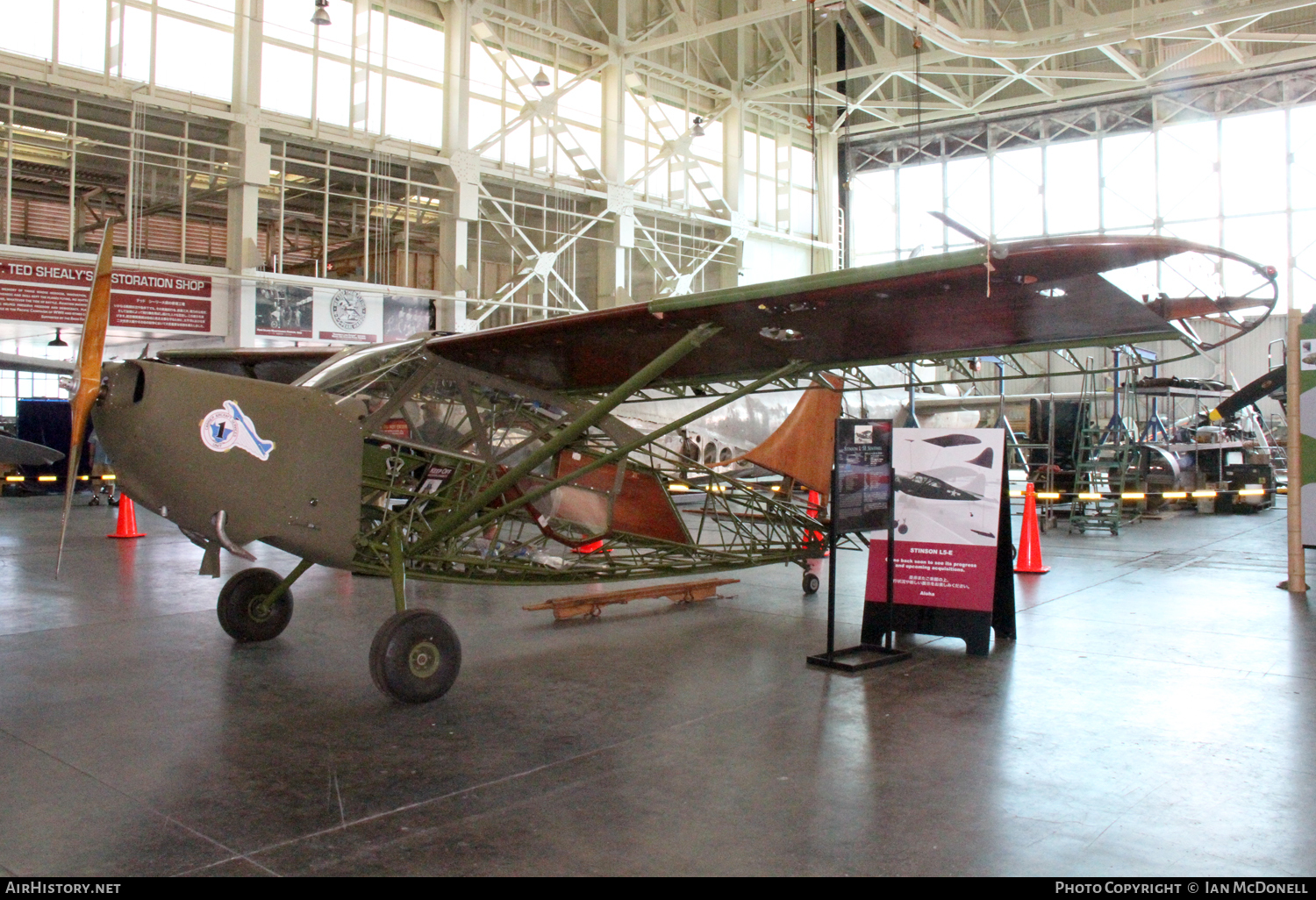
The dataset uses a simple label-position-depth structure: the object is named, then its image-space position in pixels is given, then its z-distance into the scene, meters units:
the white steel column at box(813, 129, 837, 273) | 36.81
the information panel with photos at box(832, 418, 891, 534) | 6.93
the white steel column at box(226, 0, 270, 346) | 21.48
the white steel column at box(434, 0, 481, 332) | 25.23
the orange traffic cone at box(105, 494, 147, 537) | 14.68
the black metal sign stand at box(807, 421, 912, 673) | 6.81
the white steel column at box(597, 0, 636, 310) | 28.78
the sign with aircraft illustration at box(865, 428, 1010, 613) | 7.45
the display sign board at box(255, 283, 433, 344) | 22.27
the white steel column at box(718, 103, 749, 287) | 32.69
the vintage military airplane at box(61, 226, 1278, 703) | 5.57
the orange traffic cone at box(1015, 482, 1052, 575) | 11.69
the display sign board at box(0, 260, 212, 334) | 19.39
